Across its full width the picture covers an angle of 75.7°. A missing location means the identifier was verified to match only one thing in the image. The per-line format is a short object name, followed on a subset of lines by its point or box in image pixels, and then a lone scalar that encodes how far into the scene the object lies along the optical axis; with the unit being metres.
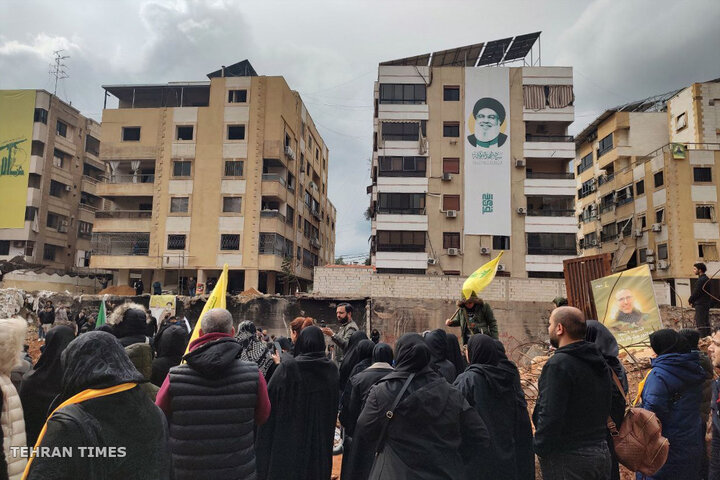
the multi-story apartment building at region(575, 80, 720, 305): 29.64
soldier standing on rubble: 7.28
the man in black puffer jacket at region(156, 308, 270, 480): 2.86
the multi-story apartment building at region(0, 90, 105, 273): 33.88
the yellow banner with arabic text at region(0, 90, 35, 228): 34.06
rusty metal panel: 10.75
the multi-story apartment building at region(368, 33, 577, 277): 29.47
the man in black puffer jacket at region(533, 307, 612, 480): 3.14
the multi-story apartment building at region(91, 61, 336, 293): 30.23
